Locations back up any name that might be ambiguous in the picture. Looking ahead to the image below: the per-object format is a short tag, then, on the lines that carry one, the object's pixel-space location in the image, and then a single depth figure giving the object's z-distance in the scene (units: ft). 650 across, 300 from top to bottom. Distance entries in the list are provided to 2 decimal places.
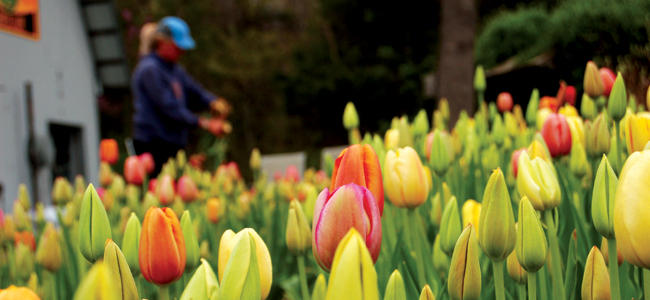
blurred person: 11.51
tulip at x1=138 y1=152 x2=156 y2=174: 7.06
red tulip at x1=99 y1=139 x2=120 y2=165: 8.03
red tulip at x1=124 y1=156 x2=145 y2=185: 6.45
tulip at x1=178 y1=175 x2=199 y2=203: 5.57
